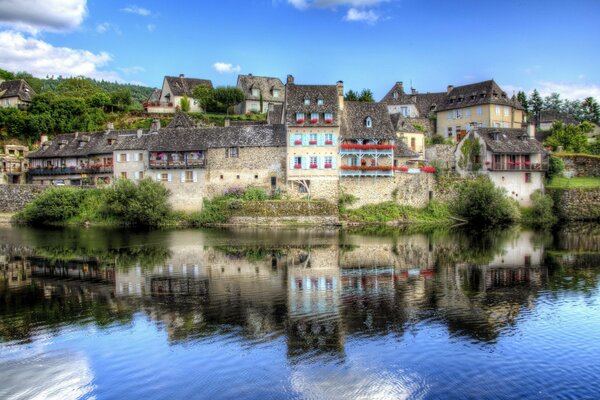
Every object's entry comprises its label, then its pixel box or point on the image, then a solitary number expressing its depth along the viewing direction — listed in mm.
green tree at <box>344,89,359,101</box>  74781
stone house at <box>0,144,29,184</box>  64500
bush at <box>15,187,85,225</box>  55438
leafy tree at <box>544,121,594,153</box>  65812
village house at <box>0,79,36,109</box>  80812
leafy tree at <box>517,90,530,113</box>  90500
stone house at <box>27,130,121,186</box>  61938
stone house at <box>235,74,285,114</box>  80375
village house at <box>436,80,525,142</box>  66625
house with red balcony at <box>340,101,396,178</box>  54531
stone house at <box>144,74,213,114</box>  78312
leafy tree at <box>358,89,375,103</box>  74600
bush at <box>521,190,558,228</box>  54344
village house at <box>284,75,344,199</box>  53562
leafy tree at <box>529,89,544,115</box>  94562
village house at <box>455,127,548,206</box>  57094
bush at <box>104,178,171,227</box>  52469
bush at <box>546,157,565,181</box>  58844
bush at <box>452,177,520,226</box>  52469
